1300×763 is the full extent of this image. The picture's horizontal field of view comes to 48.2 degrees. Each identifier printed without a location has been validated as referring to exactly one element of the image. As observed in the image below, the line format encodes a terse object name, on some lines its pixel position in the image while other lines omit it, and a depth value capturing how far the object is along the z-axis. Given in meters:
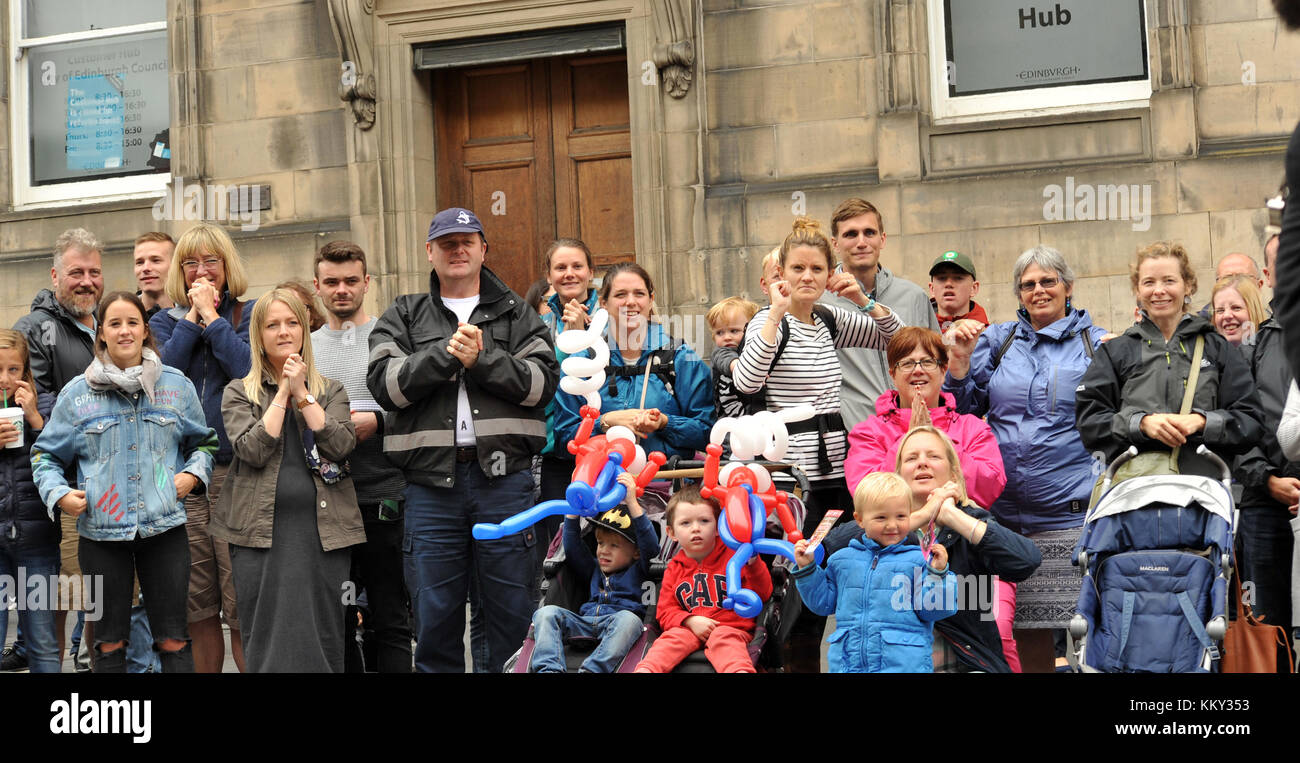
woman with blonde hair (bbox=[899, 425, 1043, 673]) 5.84
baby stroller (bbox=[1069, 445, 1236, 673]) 5.81
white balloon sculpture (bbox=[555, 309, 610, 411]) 6.64
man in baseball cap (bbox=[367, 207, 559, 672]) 6.71
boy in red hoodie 5.90
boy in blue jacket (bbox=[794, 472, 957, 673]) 5.67
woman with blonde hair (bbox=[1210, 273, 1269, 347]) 7.71
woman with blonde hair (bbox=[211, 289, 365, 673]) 6.88
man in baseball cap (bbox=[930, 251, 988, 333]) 7.91
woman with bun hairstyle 6.88
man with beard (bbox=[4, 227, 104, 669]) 8.36
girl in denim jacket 7.11
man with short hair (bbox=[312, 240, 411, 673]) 7.38
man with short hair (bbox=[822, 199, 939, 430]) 7.45
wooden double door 12.42
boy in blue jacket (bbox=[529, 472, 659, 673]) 6.07
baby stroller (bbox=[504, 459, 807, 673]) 6.04
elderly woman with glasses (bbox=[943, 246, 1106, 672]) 6.73
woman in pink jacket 6.44
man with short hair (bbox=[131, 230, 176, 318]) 8.55
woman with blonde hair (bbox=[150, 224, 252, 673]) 7.61
